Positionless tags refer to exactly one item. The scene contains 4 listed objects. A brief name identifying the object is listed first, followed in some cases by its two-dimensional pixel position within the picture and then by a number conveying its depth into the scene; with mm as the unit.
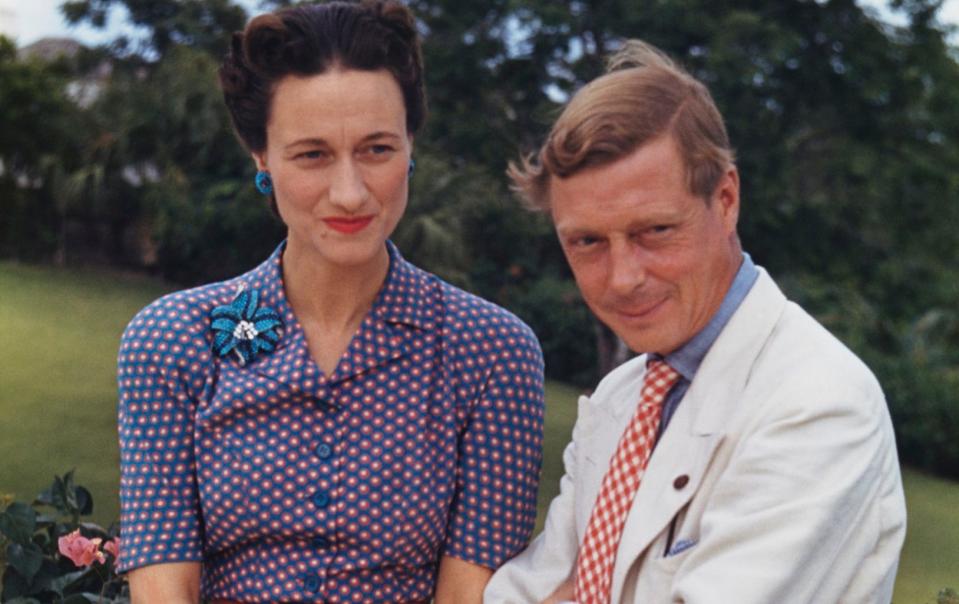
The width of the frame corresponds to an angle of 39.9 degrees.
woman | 2697
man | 2086
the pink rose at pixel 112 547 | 3490
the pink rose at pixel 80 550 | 3486
